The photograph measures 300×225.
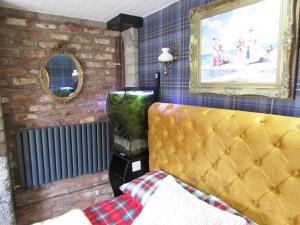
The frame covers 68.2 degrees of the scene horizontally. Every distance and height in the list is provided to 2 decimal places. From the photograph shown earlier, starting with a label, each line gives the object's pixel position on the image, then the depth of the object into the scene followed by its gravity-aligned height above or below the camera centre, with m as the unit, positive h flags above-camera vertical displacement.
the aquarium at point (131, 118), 2.17 -0.30
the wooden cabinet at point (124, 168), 2.14 -0.82
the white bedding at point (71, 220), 1.42 -0.85
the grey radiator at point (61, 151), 2.33 -0.70
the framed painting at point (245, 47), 1.25 +0.25
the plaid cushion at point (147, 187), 1.64 -0.78
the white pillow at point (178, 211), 1.23 -0.73
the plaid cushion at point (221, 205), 1.32 -0.76
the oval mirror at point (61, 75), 2.42 +0.16
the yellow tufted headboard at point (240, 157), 1.15 -0.46
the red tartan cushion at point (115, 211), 1.55 -0.92
